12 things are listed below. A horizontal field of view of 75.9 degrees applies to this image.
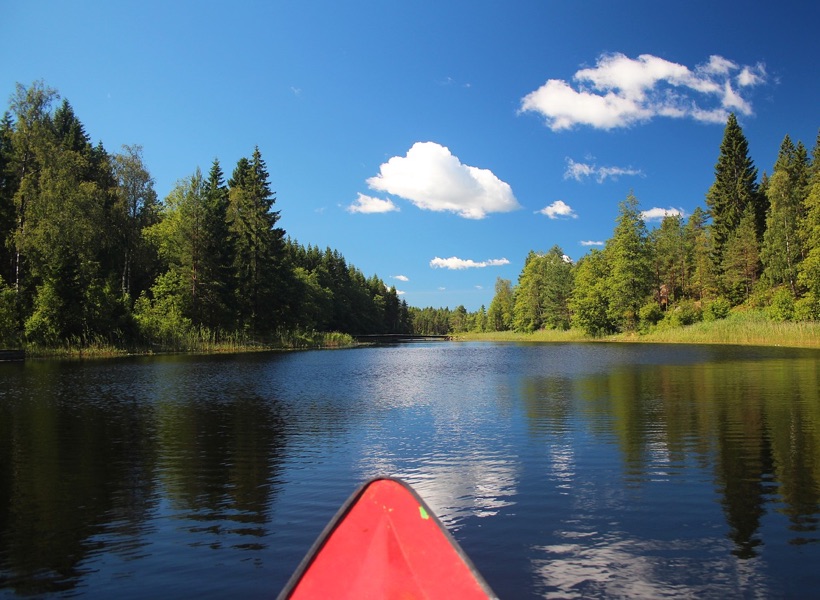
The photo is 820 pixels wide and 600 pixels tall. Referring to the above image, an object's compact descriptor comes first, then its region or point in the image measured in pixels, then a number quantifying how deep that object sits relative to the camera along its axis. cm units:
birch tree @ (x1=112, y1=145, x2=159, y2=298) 5817
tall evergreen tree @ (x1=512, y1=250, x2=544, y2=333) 11819
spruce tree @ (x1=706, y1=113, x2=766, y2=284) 7977
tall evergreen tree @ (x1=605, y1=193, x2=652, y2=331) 7900
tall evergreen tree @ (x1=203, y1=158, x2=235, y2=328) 6044
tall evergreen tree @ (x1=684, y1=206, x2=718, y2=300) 7550
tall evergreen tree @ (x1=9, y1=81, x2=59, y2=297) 4459
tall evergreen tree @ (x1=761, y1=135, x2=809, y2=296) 6031
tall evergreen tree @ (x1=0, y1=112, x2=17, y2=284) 4922
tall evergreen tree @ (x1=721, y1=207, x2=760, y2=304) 6969
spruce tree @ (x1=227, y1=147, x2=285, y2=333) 6675
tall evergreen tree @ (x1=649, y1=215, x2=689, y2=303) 8800
